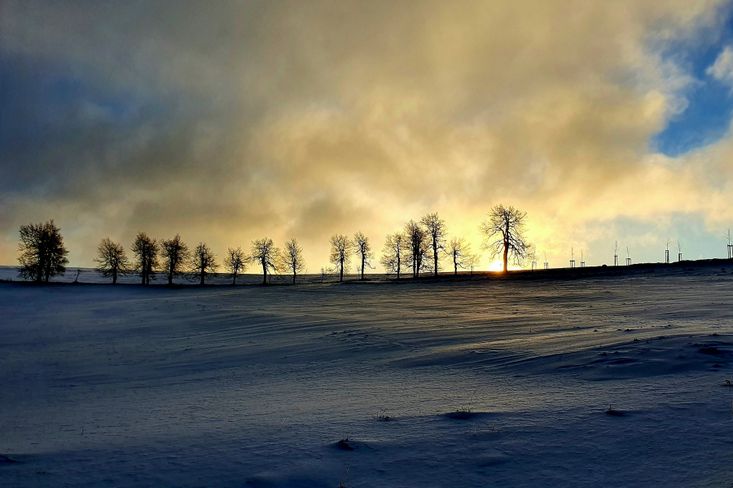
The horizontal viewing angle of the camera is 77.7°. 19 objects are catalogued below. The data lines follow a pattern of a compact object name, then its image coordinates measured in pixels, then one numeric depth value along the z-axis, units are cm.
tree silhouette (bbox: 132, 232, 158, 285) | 9150
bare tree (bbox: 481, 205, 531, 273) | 7444
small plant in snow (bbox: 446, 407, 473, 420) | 816
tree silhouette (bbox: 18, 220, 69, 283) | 7775
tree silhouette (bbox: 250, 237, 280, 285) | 9950
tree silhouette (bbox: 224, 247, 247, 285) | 10069
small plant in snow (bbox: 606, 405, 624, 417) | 763
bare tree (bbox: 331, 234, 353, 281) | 10369
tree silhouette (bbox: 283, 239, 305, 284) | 10848
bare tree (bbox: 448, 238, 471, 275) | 9494
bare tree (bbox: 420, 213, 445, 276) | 8812
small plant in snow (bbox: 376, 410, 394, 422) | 833
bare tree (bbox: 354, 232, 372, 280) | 10200
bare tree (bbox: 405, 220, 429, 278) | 8806
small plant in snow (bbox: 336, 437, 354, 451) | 695
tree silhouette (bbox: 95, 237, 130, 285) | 8944
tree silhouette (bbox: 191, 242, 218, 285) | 9626
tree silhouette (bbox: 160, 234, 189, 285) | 9175
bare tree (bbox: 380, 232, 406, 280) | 9312
